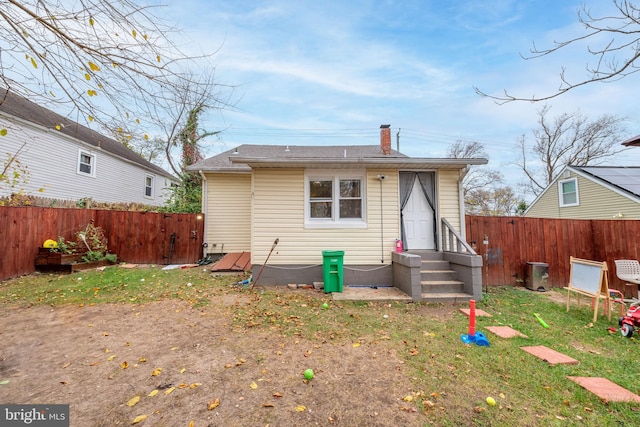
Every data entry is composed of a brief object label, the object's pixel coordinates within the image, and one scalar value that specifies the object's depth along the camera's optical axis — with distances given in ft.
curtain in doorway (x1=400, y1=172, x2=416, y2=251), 23.56
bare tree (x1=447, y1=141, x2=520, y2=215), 77.92
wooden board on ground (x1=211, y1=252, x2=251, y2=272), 26.55
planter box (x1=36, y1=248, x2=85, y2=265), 24.21
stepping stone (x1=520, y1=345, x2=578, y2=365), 10.61
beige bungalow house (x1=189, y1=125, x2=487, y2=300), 22.33
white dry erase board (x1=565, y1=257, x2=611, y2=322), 15.57
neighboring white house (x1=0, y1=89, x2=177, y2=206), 33.50
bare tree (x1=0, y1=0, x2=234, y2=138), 7.32
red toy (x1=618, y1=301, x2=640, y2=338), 13.05
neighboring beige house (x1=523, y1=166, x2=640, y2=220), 33.86
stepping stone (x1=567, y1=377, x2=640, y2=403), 8.23
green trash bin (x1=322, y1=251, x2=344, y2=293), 20.30
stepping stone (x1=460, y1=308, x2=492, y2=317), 16.42
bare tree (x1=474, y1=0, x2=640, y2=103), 6.98
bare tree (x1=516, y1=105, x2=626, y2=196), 62.28
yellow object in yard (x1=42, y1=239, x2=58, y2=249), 24.44
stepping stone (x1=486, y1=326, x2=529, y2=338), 13.38
